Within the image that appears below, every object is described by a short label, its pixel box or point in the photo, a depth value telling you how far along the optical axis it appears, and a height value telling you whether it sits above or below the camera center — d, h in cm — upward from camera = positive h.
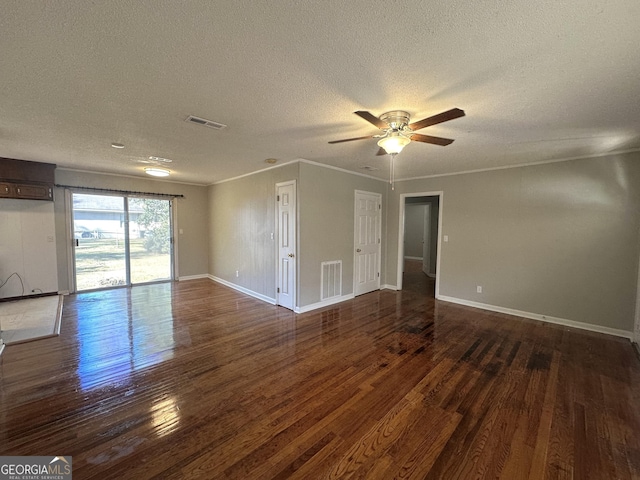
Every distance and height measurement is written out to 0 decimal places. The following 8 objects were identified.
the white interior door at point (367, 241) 536 -31
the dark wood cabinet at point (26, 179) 445 +79
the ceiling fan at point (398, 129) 217 +87
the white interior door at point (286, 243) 438 -29
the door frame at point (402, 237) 519 -20
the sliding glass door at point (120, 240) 548 -33
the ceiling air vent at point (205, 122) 255 +104
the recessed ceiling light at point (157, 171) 482 +101
